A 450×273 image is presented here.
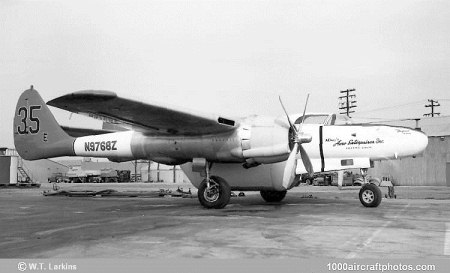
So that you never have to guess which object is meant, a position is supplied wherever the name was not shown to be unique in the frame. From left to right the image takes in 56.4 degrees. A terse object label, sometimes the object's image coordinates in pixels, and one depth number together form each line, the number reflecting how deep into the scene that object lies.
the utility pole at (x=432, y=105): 69.05
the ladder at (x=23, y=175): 52.35
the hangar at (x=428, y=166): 39.75
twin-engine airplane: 12.59
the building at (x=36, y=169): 38.84
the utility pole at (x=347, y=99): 63.96
